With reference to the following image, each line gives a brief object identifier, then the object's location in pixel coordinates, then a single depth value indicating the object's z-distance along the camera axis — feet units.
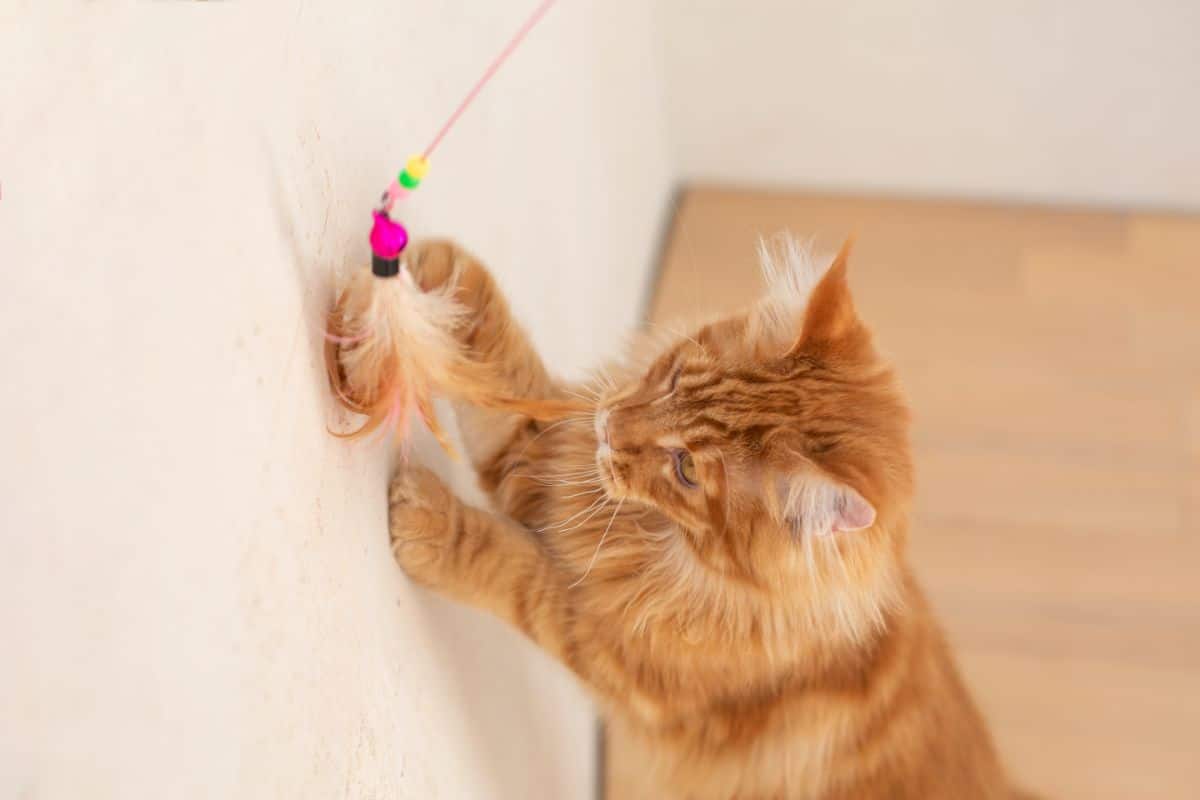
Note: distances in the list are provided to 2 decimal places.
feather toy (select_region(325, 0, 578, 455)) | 2.40
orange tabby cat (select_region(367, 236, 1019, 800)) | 2.66
